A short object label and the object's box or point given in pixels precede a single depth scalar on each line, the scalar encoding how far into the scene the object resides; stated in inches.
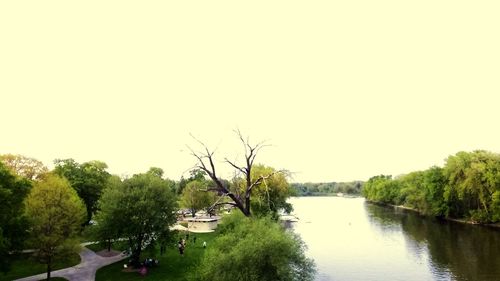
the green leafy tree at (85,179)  2647.6
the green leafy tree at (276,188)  2696.9
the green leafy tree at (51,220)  1508.4
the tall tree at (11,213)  1333.7
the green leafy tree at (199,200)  3638.5
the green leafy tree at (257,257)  990.4
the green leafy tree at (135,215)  1734.7
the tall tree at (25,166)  2386.9
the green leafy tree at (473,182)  3267.7
